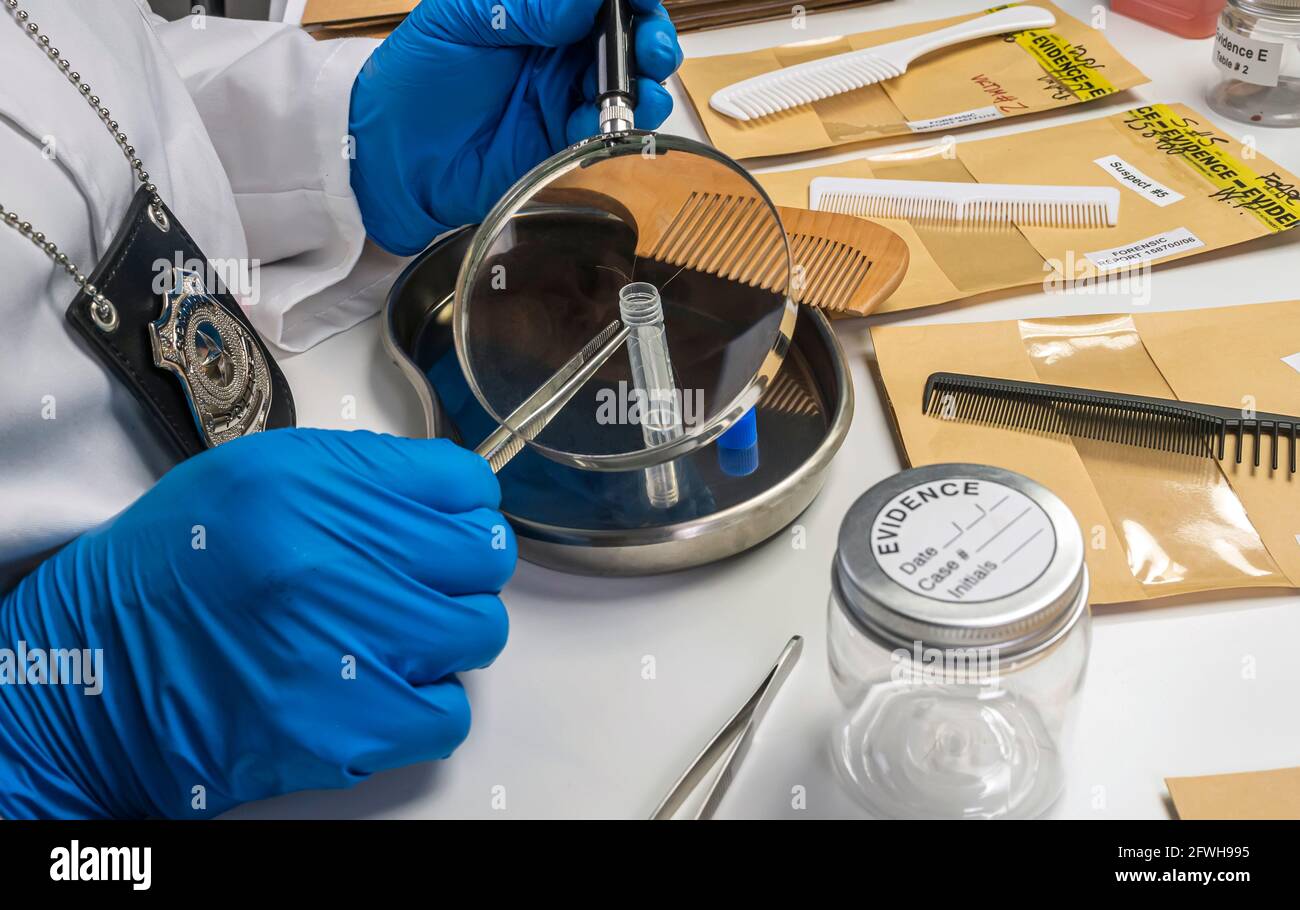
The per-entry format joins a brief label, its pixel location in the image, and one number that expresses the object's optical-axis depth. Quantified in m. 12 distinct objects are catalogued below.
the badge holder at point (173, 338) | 0.74
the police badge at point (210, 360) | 0.77
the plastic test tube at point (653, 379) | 0.75
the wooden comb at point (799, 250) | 0.78
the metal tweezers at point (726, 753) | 0.63
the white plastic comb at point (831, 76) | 1.28
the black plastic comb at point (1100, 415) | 0.81
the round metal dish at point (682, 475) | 0.75
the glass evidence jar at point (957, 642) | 0.53
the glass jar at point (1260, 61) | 1.11
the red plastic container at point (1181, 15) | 1.30
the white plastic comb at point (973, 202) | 1.07
